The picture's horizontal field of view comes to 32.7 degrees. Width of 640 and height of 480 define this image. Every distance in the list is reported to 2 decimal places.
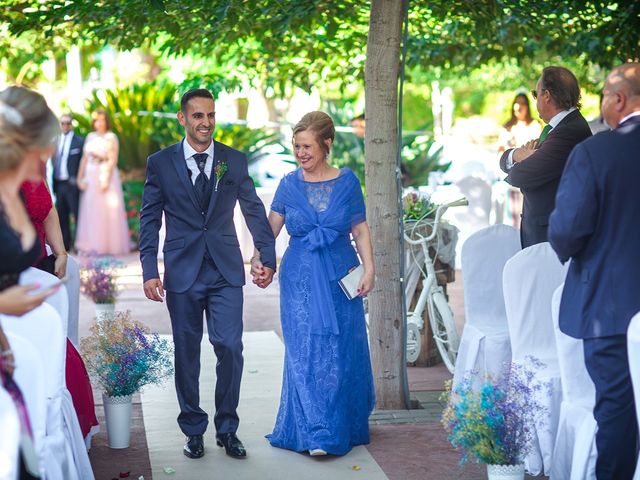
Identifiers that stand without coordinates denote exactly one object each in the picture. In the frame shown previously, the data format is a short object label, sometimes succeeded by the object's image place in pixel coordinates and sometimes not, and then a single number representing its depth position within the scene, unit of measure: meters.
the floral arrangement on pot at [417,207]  8.80
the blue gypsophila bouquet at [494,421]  4.95
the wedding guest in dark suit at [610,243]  4.64
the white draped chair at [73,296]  6.39
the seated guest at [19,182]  3.63
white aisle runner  5.91
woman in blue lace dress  6.29
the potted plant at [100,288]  9.75
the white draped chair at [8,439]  3.46
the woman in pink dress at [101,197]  16.78
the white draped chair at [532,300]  6.05
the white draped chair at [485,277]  7.13
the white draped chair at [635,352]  4.02
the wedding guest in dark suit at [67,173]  16.33
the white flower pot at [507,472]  4.97
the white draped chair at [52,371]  4.49
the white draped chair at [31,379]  3.98
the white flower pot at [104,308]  9.75
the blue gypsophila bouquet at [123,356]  6.32
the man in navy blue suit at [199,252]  6.14
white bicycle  8.61
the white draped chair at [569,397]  5.22
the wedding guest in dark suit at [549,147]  6.45
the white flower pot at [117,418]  6.32
